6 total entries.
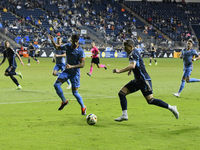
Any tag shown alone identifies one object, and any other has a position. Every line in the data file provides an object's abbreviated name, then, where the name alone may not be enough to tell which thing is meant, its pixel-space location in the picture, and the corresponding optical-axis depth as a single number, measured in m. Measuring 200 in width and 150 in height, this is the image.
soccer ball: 15.55
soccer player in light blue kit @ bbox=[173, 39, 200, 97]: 26.19
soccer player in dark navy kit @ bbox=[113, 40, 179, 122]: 15.68
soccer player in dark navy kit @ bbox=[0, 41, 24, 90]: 29.28
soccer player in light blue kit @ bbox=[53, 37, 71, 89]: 28.62
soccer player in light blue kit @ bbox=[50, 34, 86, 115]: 17.99
